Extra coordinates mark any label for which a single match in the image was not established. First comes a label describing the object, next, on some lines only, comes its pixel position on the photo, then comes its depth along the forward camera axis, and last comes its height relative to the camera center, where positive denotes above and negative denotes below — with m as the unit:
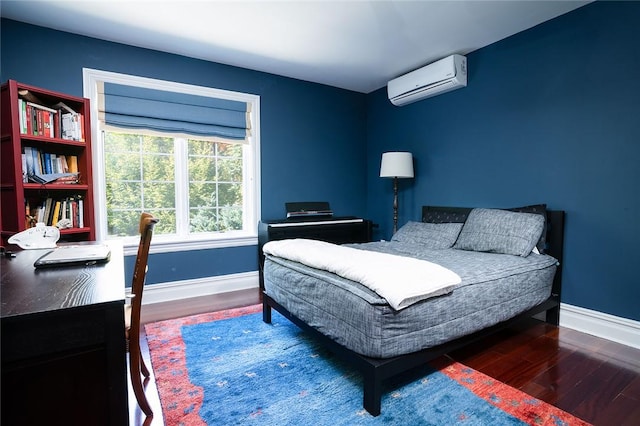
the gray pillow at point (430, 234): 3.05 -0.40
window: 3.03 +0.21
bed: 1.56 -0.56
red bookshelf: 2.31 +0.24
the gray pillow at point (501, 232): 2.52 -0.32
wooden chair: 1.27 -0.50
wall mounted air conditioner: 3.24 +1.21
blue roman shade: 3.01 +0.80
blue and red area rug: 1.51 -1.05
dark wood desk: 0.76 -0.41
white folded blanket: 1.55 -0.42
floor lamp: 3.66 +0.32
